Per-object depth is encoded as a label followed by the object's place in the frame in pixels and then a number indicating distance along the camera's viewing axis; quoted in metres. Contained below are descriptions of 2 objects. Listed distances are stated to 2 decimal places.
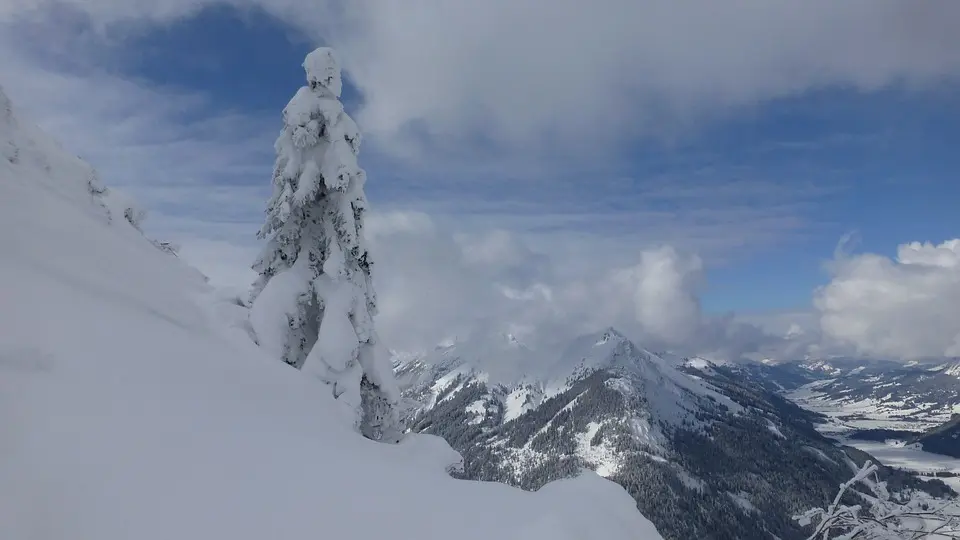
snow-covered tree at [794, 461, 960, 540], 4.60
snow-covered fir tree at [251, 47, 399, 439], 13.04
